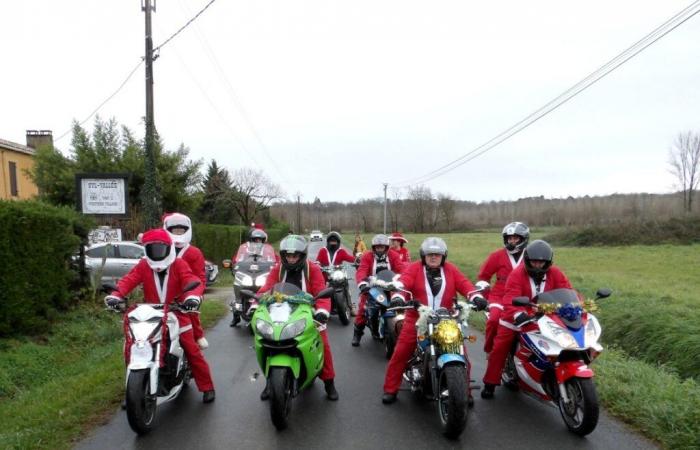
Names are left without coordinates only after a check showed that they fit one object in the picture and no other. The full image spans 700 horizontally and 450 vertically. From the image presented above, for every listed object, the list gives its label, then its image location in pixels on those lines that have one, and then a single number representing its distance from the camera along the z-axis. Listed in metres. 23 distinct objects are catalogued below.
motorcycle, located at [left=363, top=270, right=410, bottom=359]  6.88
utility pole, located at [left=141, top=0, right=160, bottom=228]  14.39
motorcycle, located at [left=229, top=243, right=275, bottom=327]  9.76
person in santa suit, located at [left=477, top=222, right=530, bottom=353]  6.66
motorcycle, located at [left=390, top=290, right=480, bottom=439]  4.44
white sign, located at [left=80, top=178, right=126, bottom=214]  13.19
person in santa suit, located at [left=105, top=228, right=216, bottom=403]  5.33
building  29.31
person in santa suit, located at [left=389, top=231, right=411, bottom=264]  10.70
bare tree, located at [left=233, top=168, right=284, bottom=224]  55.84
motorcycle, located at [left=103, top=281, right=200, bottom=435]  4.45
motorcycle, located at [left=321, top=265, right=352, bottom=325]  10.20
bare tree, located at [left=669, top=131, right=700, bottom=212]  65.62
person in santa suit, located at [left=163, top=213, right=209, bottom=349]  6.34
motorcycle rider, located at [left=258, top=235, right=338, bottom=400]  5.68
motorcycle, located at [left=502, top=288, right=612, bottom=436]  4.44
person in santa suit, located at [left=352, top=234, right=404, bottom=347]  8.60
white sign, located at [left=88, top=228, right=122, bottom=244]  11.65
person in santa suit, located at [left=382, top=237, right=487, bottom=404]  5.54
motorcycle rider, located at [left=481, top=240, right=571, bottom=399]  5.45
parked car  14.59
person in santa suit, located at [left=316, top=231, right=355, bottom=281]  10.88
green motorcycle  4.68
